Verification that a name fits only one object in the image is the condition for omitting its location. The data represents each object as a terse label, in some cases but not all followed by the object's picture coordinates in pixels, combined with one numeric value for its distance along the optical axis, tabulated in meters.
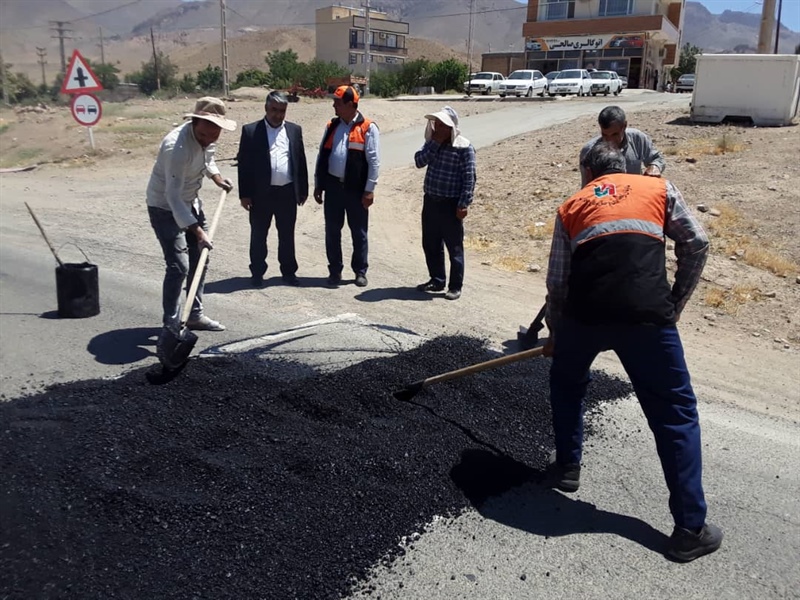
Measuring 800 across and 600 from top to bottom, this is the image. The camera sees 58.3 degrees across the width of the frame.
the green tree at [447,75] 46.69
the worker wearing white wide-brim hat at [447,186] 6.77
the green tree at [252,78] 52.00
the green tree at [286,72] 46.50
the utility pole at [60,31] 78.82
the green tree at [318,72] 44.88
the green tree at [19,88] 52.42
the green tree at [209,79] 61.62
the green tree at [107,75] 67.12
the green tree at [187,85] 56.25
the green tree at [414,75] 47.28
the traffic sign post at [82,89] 14.99
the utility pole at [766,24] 25.70
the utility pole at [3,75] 53.56
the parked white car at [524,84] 36.06
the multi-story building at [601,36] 53.97
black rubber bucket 6.32
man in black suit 6.98
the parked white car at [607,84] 36.22
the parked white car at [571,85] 35.94
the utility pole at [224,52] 38.20
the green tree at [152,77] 69.08
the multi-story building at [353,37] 91.69
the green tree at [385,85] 46.03
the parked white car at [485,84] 39.72
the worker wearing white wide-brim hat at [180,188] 5.16
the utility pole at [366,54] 46.83
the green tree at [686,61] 59.88
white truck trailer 15.54
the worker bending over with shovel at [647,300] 3.14
